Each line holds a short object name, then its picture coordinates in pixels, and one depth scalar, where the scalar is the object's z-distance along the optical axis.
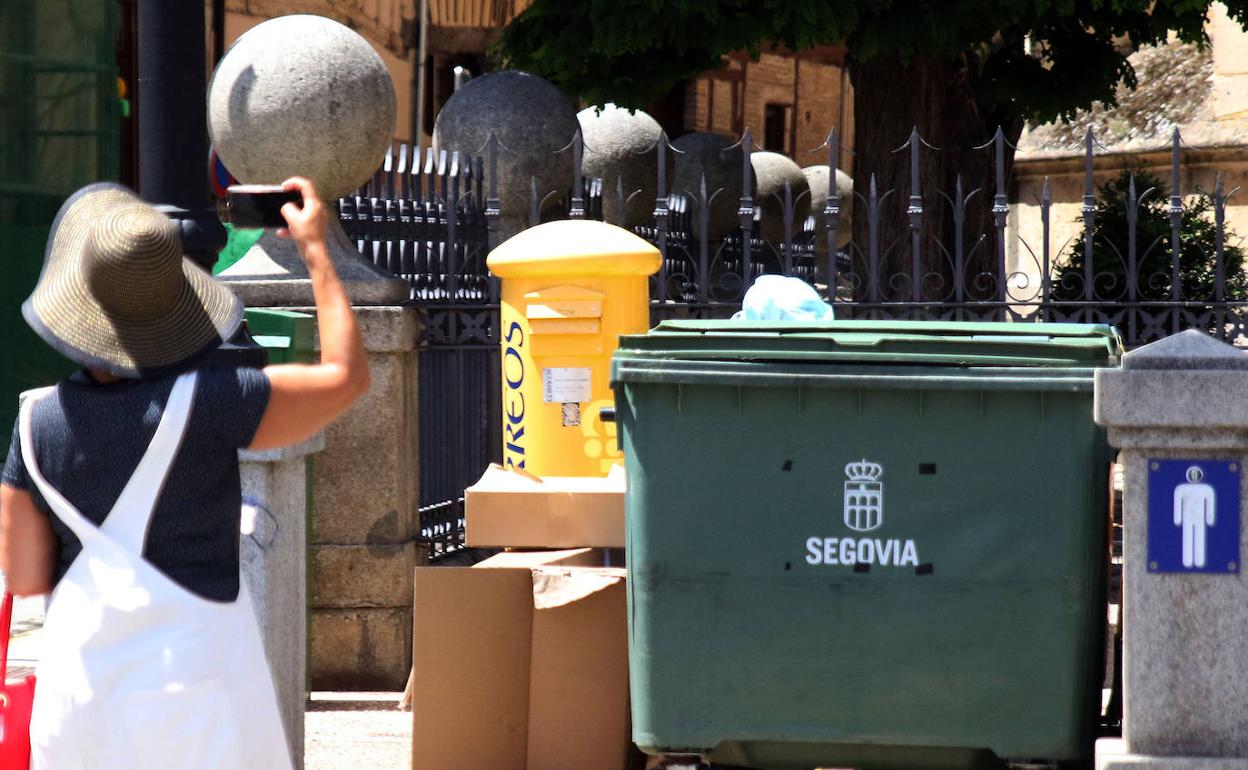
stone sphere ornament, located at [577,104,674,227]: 20.67
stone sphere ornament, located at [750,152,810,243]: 27.92
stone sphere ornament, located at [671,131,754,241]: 23.94
